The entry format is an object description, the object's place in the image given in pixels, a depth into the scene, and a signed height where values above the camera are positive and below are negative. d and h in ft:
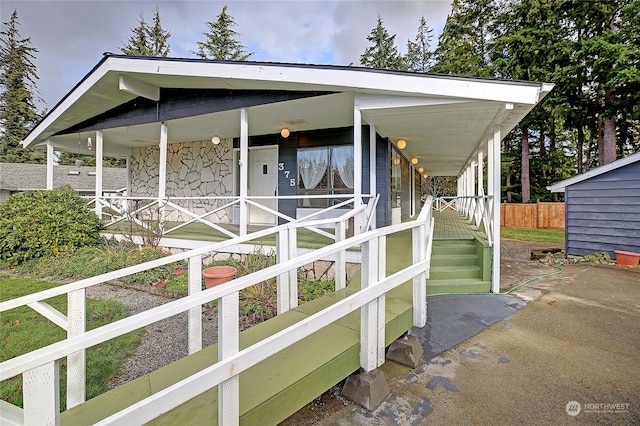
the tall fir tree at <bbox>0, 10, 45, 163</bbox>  77.46 +29.64
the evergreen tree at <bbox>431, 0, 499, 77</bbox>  55.88 +32.94
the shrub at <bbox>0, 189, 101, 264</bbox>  20.97 -1.22
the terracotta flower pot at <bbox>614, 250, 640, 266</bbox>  20.86 -3.15
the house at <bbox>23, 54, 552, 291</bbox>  14.33 +5.22
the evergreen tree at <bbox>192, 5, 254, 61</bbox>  75.15 +40.72
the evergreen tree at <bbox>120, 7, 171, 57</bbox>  76.23 +42.54
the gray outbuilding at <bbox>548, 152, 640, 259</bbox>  22.11 +0.17
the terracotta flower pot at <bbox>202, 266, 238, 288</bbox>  13.56 -2.86
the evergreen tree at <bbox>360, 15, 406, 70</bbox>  78.07 +40.18
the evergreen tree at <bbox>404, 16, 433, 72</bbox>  83.76 +43.29
